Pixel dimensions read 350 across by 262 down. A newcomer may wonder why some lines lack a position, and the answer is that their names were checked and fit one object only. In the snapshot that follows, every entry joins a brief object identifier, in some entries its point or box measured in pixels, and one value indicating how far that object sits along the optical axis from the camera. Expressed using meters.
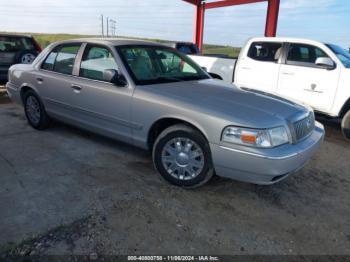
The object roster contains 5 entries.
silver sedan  3.08
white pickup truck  5.80
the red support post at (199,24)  15.51
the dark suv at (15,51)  8.41
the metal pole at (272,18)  12.61
